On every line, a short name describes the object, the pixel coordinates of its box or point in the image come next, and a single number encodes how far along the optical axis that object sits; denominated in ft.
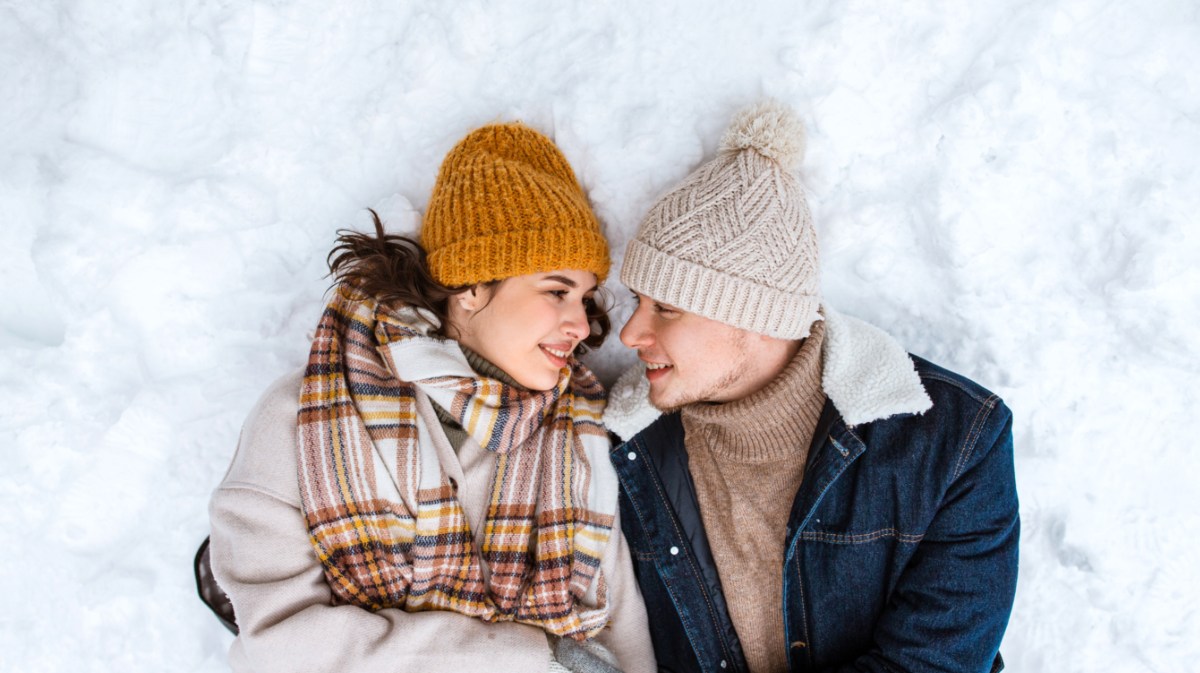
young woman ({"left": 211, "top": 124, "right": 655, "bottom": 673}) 7.06
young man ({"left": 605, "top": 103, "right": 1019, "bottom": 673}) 7.02
